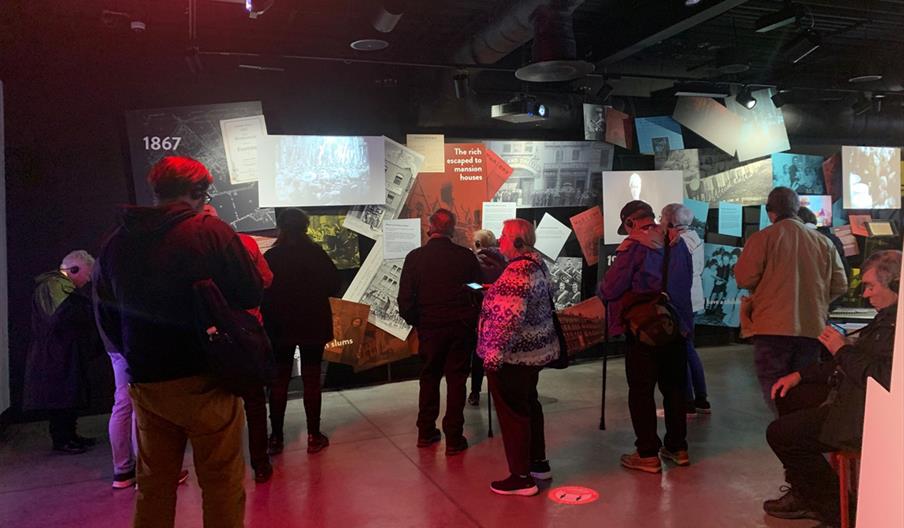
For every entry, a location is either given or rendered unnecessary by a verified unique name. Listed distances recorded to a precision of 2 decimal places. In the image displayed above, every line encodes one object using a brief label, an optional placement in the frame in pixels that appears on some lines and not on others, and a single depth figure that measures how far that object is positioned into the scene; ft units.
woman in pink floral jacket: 10.81
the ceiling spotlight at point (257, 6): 12.79
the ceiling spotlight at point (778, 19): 15.66
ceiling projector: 19.07
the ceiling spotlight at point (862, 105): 23.99
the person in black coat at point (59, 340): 13.60
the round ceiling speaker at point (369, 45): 16.46
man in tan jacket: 11.82
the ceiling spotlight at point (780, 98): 22.71
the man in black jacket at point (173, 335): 7.29
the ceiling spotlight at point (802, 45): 17.06
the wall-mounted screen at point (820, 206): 25.36
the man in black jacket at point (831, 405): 8.19
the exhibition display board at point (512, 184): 18.03
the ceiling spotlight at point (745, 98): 22.12
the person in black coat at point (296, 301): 13.05
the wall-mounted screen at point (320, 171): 18.24
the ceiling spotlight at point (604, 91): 20.55
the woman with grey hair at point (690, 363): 14.30
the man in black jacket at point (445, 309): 13.42
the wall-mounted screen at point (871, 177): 25.96
